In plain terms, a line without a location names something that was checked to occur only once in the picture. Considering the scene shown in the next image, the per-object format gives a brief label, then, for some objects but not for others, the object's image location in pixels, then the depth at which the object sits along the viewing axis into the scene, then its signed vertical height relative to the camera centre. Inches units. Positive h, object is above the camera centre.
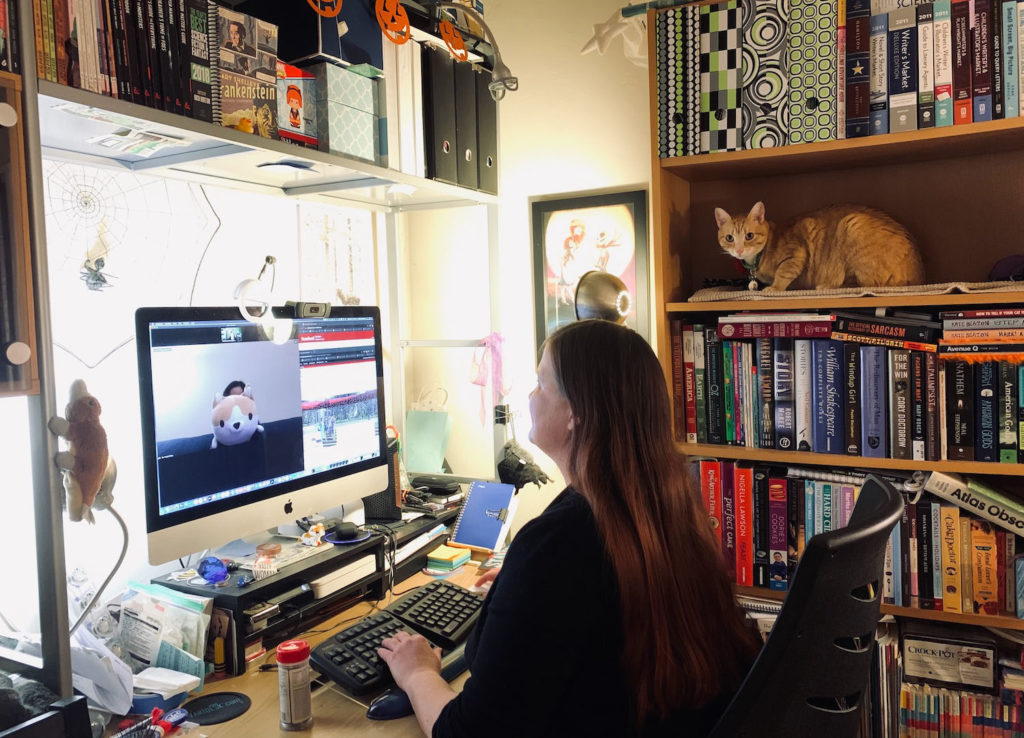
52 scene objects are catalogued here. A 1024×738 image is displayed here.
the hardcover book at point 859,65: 64.4 +21.6
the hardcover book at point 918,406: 64.0 -7.8
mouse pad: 45.1 -22.9
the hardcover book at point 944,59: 61.7 +21.0
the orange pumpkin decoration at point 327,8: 55.7 +24.4
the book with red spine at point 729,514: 71.4 -18.5
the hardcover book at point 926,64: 62.3 +20.8
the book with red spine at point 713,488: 71.9 -16.1
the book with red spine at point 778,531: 69.2 -19.6
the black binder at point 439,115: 70.7 +20.6
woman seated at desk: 37.5 -14.4
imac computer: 49.1 -6.4
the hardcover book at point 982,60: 60.4 +20.4
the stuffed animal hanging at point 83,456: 39.5 -6.2
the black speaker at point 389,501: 71.9 -16.5
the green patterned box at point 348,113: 59.2 +17.9
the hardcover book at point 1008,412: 61.2 -8.2
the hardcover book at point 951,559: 63.1 -20.8
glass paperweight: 53.9 -17.0
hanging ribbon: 87.0 -4.7
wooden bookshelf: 64.1 +11.5
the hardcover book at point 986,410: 61.8 -8.1
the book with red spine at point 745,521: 70.5 -19.0
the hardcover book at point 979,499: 60.9 -15.4
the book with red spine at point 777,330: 66.9 -1.0
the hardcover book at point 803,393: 68.1 -6.8
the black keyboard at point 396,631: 47.6 -21.1
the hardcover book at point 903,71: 63.0 +20.6
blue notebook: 74.4 -19.1
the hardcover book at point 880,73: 64.0 +20.8
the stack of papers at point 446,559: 70.5 -21.8
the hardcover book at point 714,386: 72.2 -6.3
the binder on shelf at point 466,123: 75.5 +21.0
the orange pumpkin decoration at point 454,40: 70.7 +27.6
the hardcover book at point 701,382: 72.9 -5.9
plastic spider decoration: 57.7 +5.1
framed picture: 89.9 +9.4
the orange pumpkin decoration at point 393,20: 62.4 +26.2
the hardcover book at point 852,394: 66.3 -6.8
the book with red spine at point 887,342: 63.6 -2.3
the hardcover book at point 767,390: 69.7 -6.6
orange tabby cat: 67.2 +6.4
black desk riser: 51.0 -19.4
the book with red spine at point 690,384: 73.4 -6.1
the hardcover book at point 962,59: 61.1 +20.7
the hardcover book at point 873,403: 65.2 -7.6
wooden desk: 43.8 -23.1
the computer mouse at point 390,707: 45.2 -22.8
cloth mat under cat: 60.8 +2.2
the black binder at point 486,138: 79.1 +20.4
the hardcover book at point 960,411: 62.7 -8.2
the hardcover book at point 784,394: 68.9 -6.9
